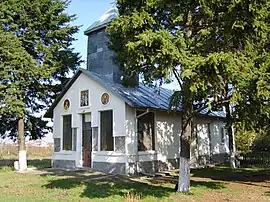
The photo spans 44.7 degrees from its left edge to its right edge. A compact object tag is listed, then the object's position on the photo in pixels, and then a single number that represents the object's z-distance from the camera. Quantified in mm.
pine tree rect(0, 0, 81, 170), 19469
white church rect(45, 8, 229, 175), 16938
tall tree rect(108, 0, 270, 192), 8898
